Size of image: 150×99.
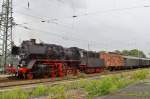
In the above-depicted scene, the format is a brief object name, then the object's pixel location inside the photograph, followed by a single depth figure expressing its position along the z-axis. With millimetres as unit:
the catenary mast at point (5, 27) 38994
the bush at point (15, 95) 12750
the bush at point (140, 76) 24922
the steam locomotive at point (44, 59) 28408
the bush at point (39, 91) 15559
